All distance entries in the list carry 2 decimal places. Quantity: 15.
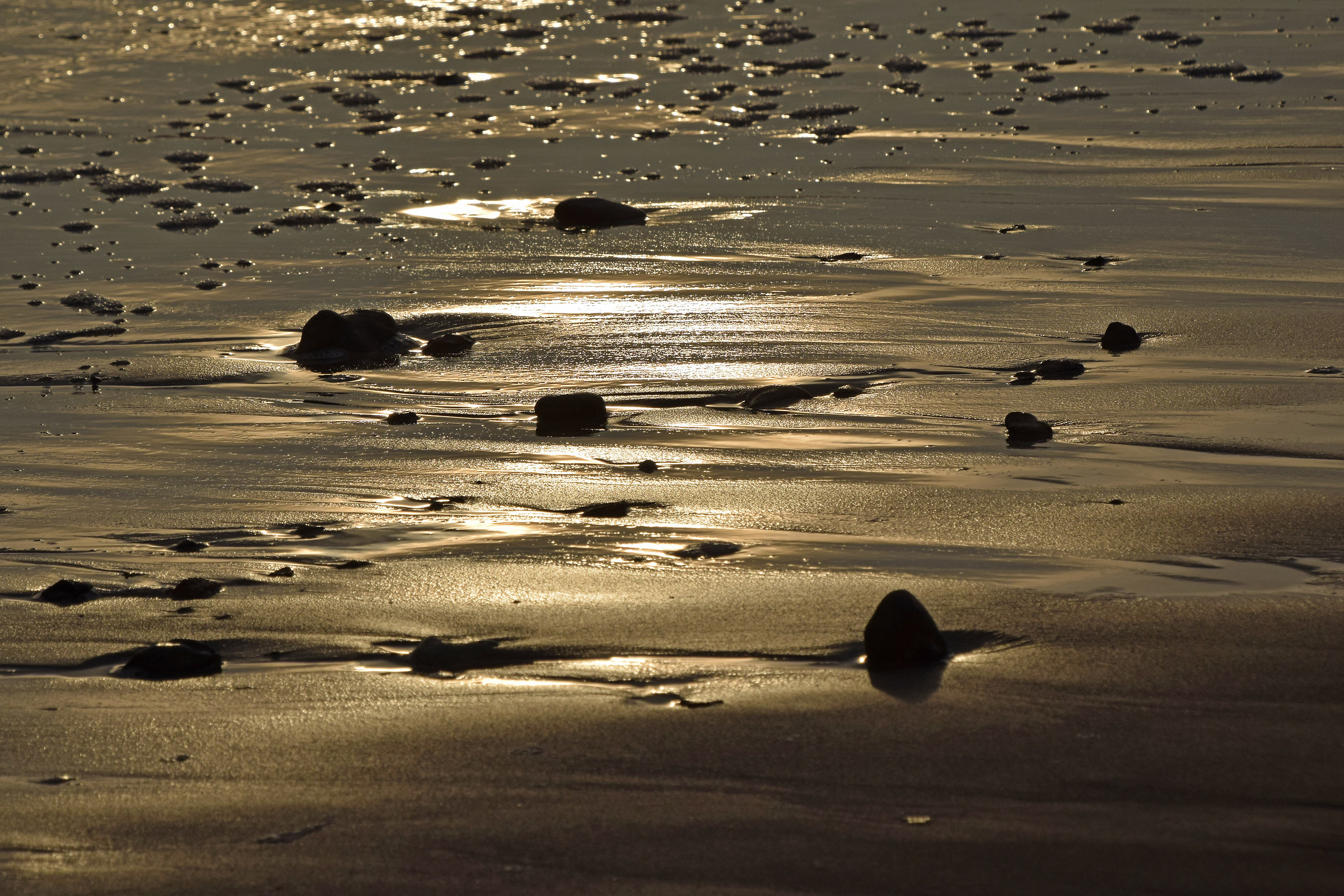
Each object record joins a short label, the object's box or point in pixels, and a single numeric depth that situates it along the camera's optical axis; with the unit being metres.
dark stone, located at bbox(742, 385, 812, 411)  13.17
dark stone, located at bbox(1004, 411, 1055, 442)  11.68
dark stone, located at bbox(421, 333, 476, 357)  16.02
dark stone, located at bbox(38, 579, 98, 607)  8.84
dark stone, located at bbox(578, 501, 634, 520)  10.20
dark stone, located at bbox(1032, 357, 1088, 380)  13.66
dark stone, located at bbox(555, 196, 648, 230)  21.31
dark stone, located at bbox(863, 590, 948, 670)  7.42
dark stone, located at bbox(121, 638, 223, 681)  7.74
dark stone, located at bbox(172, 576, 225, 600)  8.90
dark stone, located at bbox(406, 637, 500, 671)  7.72
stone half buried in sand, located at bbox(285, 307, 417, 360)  15.88
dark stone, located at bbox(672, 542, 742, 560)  9.30
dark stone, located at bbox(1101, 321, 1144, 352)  14.40
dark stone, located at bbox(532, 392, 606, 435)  12.83
